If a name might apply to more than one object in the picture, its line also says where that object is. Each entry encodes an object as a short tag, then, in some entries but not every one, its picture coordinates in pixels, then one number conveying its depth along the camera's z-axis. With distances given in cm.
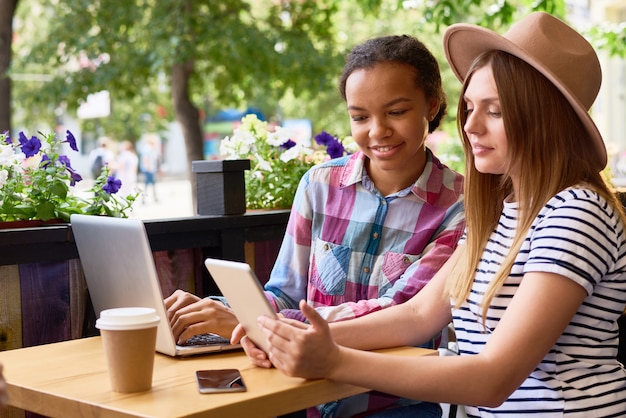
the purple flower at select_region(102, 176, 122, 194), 314
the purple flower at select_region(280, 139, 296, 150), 404
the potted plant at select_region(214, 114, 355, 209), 390
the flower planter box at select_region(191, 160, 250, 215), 341
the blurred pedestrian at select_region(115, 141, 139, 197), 1788
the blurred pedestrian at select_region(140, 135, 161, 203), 2067
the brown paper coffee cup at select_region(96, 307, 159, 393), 186
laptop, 213
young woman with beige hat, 194
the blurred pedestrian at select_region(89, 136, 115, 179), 1587
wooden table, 181
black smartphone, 189
